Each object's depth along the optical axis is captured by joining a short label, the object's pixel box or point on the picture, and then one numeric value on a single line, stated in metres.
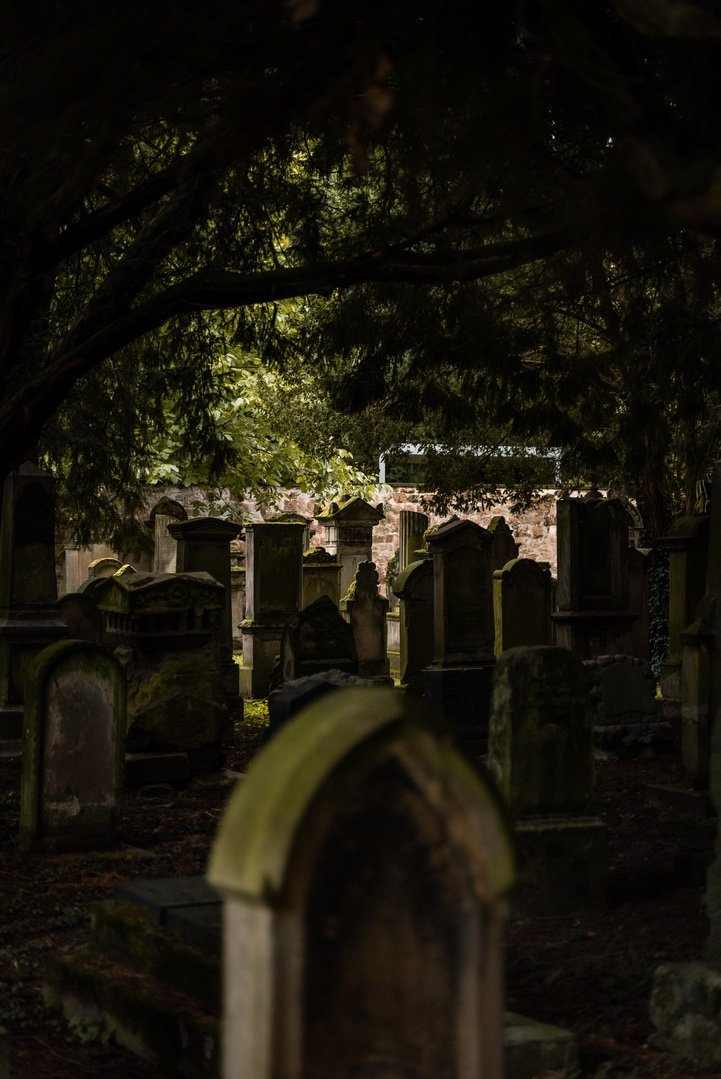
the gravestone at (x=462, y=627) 12.99
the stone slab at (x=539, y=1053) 4.64
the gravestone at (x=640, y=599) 16.20
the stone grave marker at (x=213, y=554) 14.72
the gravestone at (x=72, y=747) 7.80
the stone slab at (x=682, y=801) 8.93
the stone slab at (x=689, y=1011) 4.87
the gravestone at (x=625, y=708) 11.85
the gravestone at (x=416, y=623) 14.66
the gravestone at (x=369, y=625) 16.36
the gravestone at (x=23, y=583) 12.02
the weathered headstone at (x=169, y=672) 10.37
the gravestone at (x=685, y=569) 12.80
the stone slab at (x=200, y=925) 4.91
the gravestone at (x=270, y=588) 15.98
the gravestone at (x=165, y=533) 20.30
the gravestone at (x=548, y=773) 6.75
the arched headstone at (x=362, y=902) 2.22
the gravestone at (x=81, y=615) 14.23
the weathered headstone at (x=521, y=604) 15.10
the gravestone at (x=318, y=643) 13.01
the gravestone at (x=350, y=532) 21.25
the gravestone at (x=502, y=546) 20.05
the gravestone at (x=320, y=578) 19.20
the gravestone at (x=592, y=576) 13.53
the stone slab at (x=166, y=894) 5.26
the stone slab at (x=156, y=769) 10.12
